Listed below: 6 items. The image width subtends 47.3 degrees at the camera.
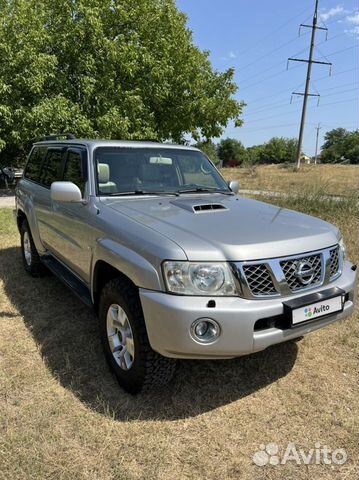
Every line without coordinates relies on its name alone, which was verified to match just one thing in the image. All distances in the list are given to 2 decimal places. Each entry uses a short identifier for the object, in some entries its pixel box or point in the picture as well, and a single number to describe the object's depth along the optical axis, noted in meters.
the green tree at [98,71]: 12.33
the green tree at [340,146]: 85.71
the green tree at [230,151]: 93.88
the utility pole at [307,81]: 38.41
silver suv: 2.41
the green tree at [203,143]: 20.03
